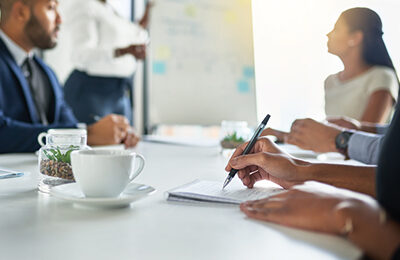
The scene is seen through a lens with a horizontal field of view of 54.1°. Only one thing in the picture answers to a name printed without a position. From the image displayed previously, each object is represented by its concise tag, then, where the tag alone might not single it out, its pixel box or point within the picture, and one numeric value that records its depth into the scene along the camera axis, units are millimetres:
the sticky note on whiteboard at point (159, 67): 3582
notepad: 688
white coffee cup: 613
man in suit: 1344
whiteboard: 3494
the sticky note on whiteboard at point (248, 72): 3508
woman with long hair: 2080
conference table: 445
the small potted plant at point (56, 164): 786
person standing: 2611
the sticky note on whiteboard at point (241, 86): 3514
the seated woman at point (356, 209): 453
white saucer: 603
